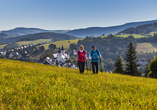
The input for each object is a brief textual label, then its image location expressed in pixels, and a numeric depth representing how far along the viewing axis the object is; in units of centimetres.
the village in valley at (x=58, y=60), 16125
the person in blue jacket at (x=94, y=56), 1127
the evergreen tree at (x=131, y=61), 4359
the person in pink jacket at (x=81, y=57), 1095
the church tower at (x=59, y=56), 18712
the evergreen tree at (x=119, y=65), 4555
